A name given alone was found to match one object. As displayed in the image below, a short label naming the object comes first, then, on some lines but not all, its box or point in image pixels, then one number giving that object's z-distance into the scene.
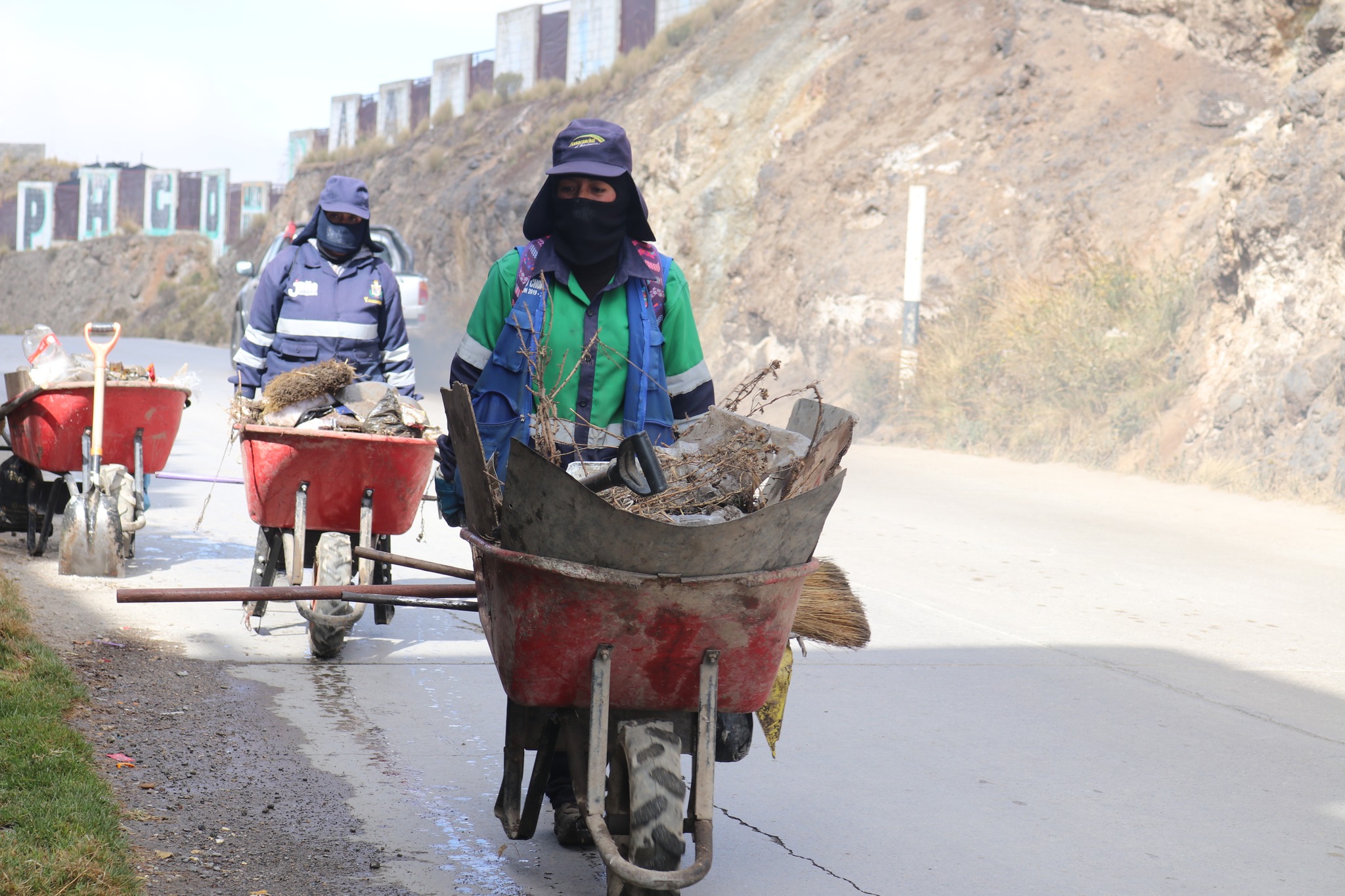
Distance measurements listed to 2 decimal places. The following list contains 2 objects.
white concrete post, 20.47
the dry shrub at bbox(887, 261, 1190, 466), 17.55
